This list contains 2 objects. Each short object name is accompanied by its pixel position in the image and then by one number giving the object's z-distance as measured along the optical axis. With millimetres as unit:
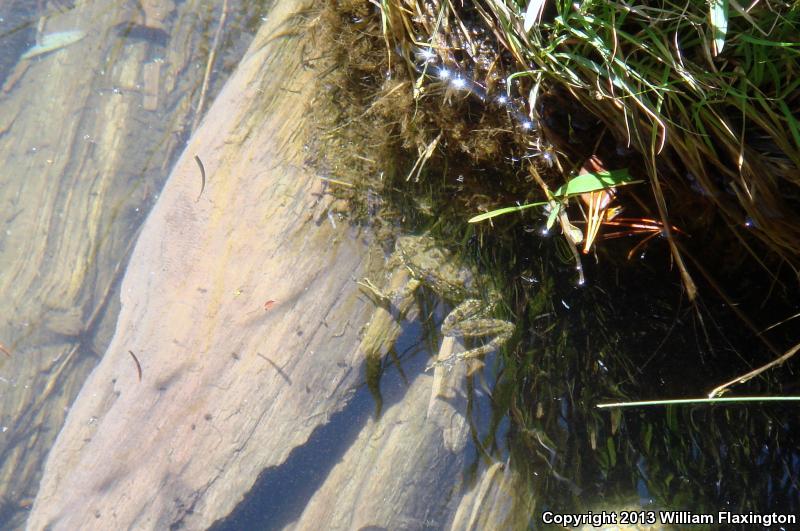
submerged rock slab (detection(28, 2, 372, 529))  2709
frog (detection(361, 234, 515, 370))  2686
